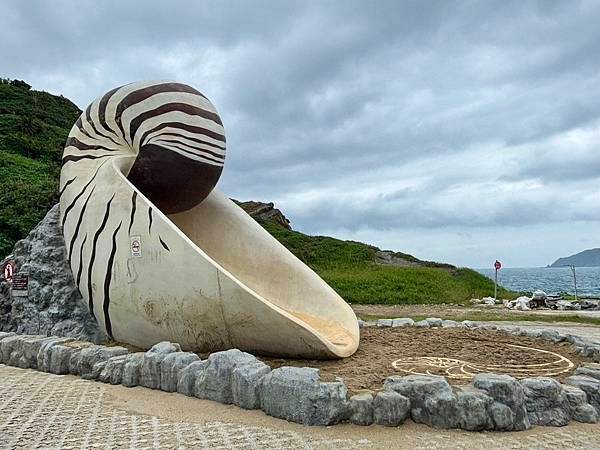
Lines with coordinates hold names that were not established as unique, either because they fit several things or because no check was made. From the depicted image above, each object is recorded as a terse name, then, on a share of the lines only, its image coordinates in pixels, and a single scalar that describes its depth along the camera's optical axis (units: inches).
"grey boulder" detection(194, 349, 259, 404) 226.7
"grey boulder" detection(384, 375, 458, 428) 194.2
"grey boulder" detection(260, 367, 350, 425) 197.5
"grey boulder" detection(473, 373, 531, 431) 195.6
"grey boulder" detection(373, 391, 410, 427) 195.9
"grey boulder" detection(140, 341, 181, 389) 252.2
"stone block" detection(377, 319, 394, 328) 429.4
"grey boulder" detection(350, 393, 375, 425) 196.2
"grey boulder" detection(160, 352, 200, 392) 246.7
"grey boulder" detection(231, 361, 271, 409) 216.4
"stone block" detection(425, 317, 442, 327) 422.6
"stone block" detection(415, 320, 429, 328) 420.2
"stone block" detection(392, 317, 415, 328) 428.5
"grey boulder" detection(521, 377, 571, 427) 200.4
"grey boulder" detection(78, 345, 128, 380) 275.4
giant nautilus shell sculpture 282.8
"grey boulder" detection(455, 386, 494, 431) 192.9
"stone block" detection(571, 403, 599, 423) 203.6
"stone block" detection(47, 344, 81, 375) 288.8
